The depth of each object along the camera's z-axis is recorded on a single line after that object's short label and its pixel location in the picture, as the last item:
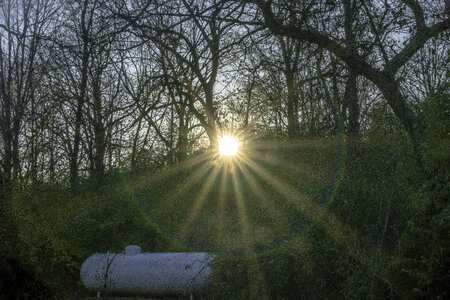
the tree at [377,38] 7.06
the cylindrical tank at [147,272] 9.03
